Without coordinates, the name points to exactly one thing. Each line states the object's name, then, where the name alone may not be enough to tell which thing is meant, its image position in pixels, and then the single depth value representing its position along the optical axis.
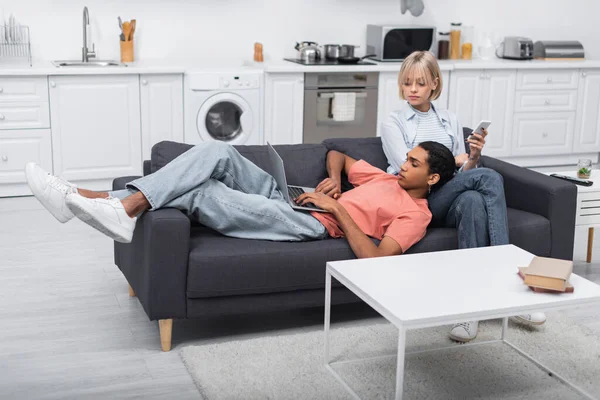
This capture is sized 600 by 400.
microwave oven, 5.96
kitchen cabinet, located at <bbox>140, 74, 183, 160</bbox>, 5.32
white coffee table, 2.38
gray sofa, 2.93
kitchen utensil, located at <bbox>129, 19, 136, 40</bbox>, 5.53
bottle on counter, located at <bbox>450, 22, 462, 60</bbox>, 6.32
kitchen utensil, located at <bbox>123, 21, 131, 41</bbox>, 5.55
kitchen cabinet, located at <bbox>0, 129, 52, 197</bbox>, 5.09
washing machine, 5.34
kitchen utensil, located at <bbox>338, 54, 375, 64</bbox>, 5.77
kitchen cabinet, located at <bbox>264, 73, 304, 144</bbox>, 5.57
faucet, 5.40
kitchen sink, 5.37
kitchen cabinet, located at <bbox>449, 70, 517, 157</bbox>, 6.01
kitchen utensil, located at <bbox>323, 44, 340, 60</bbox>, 5.82
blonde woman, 3.24
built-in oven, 5.66
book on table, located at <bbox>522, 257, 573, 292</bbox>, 2.55
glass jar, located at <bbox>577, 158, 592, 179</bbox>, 3.84
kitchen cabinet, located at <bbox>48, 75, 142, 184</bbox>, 5.15
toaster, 6.27
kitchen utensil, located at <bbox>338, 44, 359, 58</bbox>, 5.80
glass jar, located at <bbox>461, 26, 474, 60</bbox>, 6.39
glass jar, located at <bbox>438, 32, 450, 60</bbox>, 6.26
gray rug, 2.75
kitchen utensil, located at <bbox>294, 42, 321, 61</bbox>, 5.75
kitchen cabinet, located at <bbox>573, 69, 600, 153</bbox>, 6.34
